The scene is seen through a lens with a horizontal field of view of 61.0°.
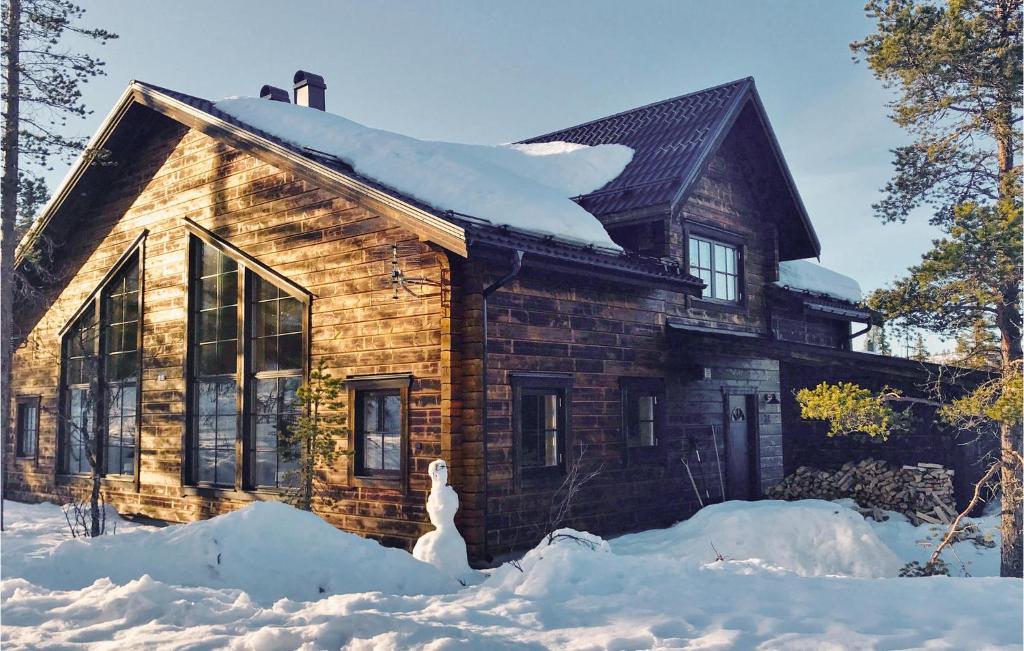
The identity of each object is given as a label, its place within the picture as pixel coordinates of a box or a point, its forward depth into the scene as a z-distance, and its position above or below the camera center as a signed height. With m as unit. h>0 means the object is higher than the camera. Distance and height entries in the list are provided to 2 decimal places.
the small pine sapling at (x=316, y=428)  10.64 -0.14
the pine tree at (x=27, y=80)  13.66 +5.40
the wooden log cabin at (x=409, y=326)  9.95 +1.25
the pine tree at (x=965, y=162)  9.20 +2.98
